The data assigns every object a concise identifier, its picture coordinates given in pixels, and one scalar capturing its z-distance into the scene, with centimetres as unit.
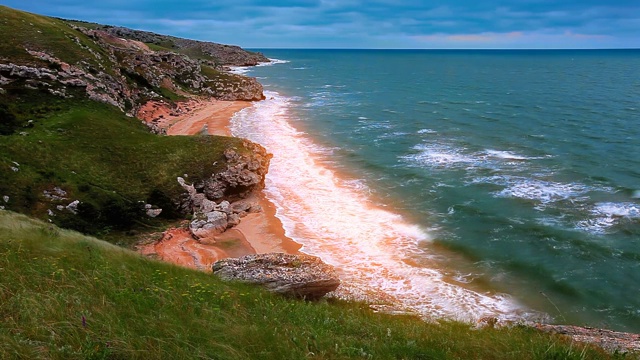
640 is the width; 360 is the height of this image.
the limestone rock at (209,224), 2838
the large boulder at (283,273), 1652
